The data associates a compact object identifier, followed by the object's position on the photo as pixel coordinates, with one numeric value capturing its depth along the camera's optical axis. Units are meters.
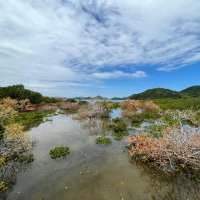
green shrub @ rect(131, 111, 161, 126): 34.41
